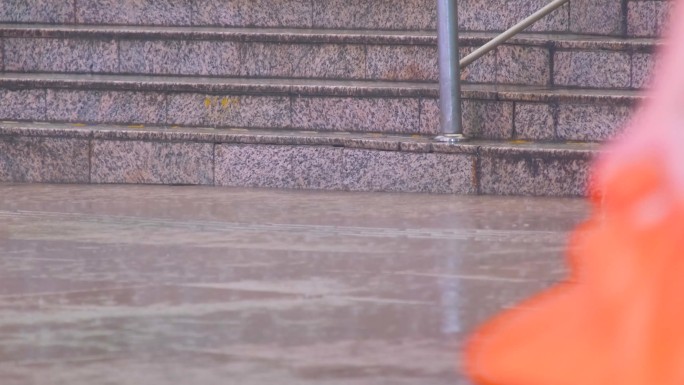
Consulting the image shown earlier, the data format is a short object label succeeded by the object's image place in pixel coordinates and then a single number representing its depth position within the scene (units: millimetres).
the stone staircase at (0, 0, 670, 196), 16750
